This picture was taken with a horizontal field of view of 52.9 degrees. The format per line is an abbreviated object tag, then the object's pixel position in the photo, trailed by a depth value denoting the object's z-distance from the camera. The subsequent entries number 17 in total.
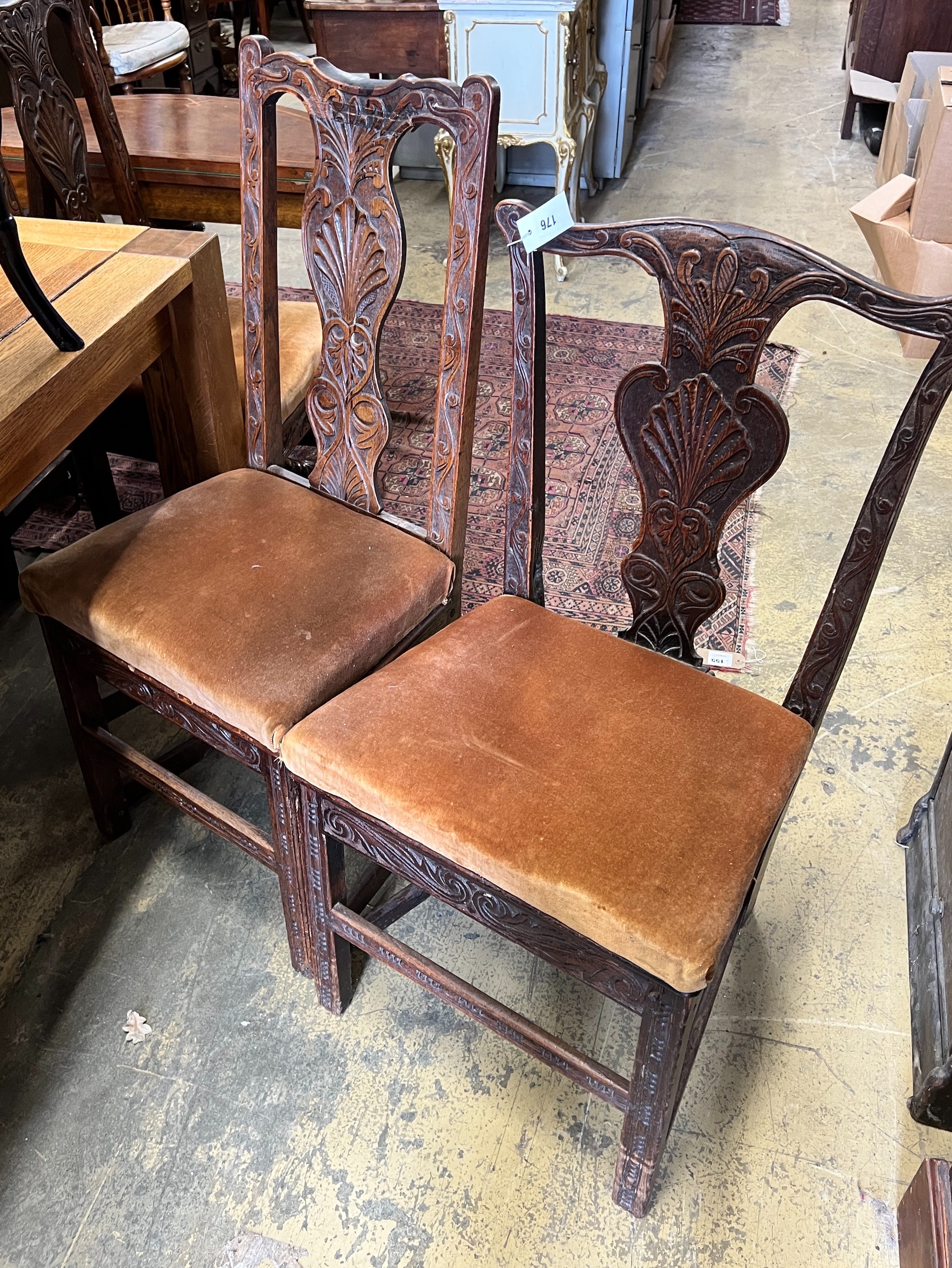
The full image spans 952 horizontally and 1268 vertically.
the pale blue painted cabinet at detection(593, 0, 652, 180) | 3.54
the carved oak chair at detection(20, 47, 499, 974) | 1.16
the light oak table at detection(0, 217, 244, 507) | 1.15
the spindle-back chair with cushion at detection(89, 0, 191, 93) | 3.53
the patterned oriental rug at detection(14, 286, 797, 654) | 2.06
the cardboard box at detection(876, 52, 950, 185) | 2.89
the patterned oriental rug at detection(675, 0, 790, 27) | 5.98
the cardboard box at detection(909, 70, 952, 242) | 2.44
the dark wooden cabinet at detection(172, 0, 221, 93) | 4.59
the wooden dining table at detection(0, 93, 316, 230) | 2.09
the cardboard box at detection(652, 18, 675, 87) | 4.88
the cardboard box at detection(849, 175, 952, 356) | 2.52
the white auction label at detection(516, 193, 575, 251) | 1.02
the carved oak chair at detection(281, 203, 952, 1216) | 0.93
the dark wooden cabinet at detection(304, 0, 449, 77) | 3.26
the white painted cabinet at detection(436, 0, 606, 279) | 2.87
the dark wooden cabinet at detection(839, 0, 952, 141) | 3.82
